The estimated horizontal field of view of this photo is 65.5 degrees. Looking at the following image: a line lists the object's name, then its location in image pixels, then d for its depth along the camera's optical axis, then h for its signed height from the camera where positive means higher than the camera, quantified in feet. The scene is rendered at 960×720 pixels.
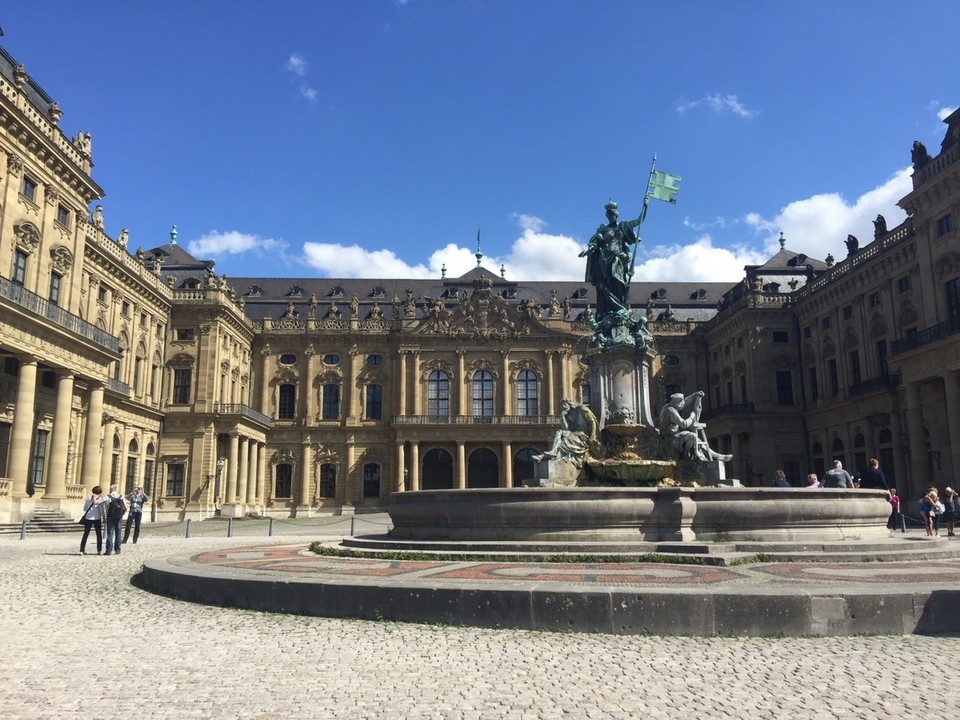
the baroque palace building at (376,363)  105.81 +25.08
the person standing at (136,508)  81.76 -2.73
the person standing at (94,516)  64.85 -2.72
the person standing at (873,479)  61.36 -0.14
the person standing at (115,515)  65.98 -2.68
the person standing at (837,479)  59.62 -0.11
